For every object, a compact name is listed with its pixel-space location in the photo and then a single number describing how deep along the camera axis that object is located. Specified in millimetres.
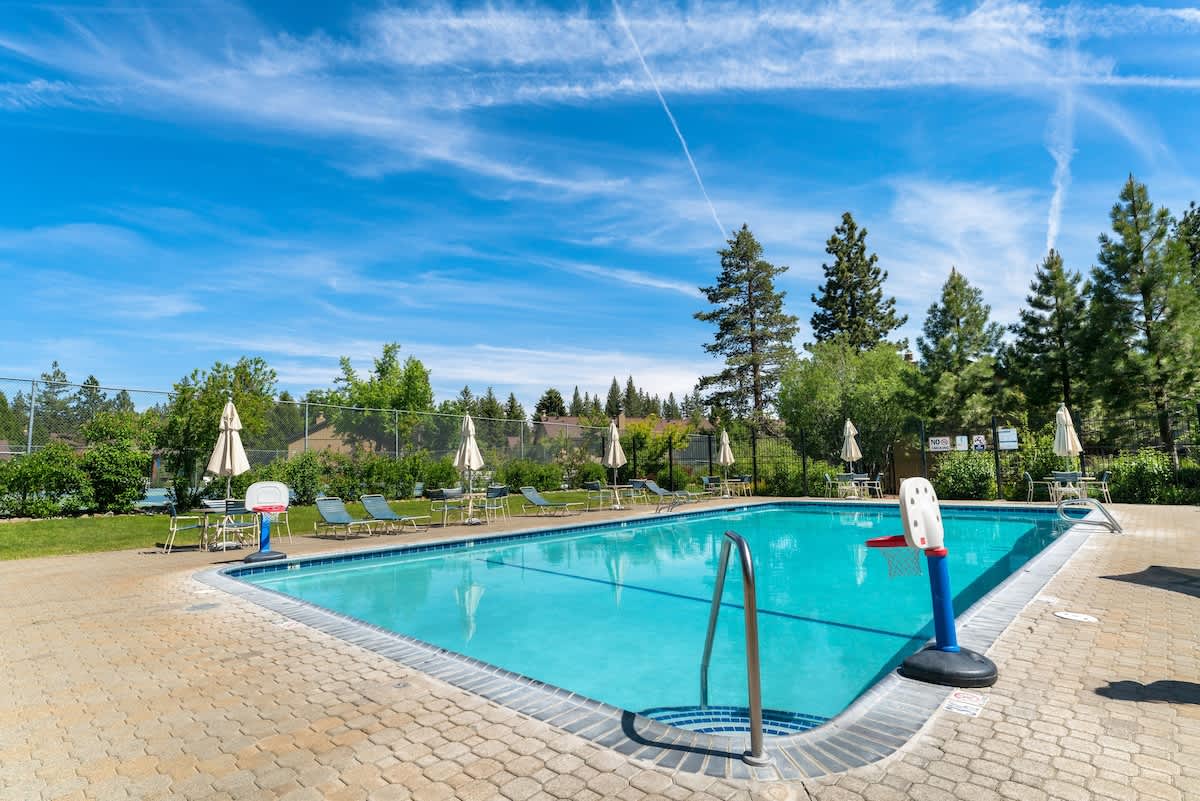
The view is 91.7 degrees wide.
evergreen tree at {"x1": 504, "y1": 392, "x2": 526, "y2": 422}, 62094
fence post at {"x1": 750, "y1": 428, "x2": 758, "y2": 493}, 18752
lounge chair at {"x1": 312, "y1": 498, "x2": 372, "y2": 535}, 10216
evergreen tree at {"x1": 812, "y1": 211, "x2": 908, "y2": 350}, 33219
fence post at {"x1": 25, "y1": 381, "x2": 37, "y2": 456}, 11180
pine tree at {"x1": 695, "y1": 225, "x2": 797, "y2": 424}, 30234
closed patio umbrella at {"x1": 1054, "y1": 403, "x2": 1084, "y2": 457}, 11758
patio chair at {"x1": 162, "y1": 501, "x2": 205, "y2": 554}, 8844
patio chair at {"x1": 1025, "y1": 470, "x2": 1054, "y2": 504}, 13453
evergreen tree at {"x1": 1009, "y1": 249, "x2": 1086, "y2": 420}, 22391
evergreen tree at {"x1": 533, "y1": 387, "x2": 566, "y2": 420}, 72312
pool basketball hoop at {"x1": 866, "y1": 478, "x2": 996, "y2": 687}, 3125
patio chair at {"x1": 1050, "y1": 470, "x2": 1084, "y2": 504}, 12071
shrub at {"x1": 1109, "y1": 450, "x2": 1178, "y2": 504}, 12875
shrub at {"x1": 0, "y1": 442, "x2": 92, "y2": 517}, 10555
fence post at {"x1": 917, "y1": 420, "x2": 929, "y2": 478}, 16062
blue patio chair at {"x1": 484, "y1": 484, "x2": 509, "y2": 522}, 12891
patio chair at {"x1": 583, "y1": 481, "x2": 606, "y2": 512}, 15409
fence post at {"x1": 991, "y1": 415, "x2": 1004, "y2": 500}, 14875
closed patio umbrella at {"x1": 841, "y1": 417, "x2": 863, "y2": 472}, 16094
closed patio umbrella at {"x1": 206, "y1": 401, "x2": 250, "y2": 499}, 9336
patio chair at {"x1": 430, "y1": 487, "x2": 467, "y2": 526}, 12094
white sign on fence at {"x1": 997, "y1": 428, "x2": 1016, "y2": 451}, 15102
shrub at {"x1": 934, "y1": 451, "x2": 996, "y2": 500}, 15383
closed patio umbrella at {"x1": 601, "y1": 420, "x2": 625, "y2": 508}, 15734
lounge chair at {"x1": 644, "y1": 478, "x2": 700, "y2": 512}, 14945
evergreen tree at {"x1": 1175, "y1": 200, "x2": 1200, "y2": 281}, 22094
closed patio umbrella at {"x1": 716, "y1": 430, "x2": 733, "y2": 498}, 17734
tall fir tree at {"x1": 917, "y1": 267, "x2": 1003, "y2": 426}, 23844
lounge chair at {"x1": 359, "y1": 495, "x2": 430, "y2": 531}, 10656
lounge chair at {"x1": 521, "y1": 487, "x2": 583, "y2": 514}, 13781
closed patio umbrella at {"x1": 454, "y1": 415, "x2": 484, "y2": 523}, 12570
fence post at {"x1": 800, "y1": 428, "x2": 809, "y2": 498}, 17516
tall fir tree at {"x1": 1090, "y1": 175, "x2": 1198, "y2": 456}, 17438
